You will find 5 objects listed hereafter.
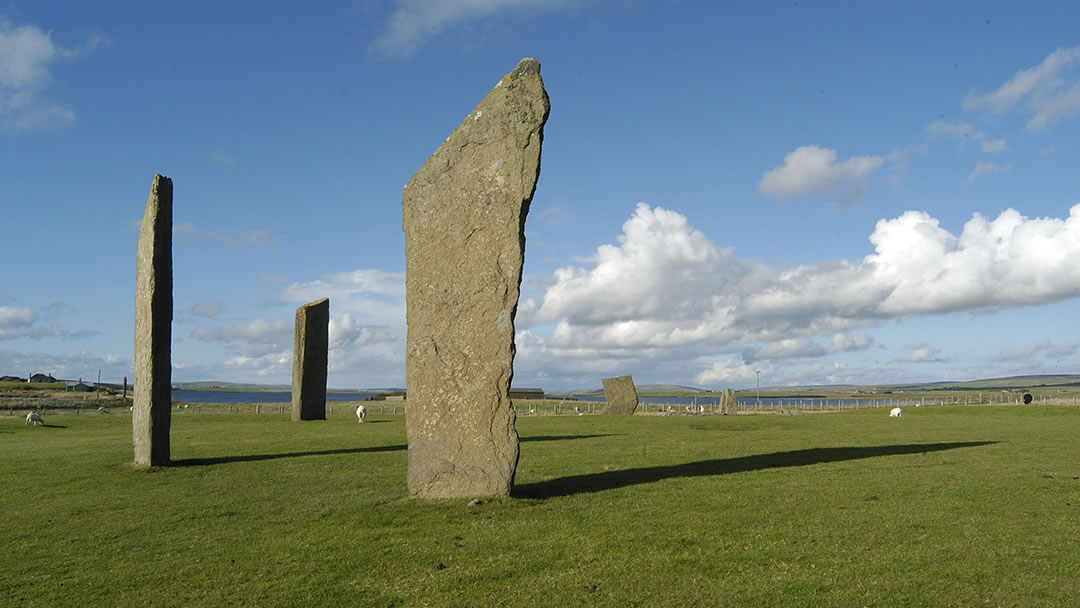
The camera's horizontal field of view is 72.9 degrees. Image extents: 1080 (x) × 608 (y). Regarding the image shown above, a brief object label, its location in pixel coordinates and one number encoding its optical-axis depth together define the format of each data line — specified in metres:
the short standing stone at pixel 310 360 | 27.78
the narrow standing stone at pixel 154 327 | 14.76
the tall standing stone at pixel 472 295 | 10.38
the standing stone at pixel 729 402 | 38.69
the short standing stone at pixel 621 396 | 34.69
